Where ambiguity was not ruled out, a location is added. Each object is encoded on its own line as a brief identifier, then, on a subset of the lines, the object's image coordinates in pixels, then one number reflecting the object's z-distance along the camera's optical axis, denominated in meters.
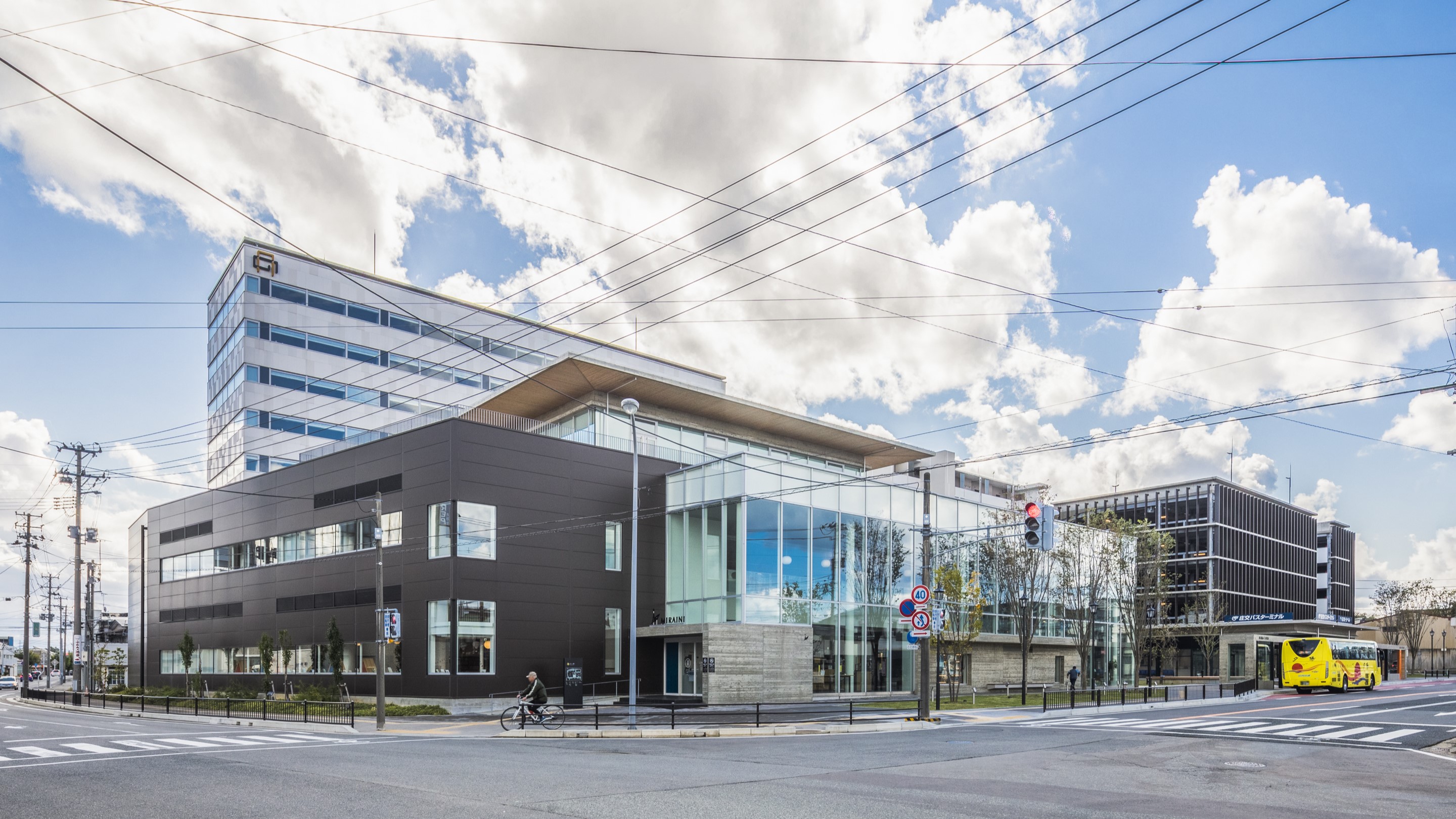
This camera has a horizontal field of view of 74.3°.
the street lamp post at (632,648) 27.19
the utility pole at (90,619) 63.31
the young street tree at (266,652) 48.72
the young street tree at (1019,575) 46.53
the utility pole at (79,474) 62.47
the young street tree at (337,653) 44.78
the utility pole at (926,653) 29.55
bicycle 29.58
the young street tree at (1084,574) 50.78
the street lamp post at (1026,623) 44.53
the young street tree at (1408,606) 101.81
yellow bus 54.00
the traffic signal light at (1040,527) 24.86
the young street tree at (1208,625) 75.81
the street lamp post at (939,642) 33.78
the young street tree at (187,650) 54.91
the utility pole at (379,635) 30.69
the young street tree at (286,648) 48.41
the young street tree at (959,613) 42.69
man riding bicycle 29.53
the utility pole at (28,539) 72.50
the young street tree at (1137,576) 54.50
